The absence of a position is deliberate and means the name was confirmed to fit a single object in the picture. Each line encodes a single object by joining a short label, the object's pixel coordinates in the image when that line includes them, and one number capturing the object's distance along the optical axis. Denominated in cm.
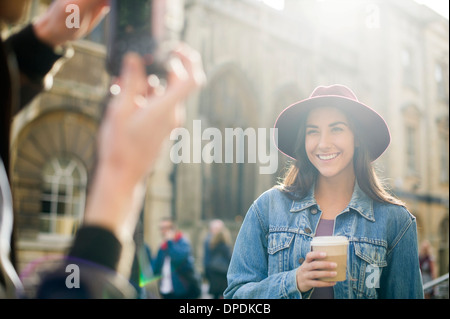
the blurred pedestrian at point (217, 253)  445
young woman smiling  174
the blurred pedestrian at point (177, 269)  389
